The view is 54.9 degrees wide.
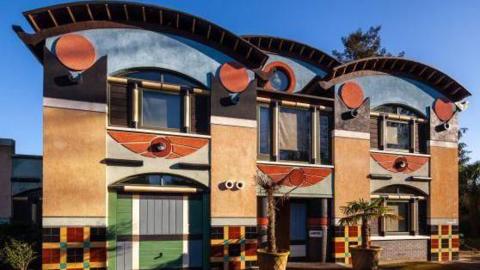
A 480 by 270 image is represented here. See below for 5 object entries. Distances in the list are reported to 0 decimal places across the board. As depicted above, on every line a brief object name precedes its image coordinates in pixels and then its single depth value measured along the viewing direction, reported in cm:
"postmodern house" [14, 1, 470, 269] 1461
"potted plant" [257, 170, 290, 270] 1489
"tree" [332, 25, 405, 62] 4028
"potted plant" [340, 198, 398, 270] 1650
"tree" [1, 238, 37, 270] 1373
